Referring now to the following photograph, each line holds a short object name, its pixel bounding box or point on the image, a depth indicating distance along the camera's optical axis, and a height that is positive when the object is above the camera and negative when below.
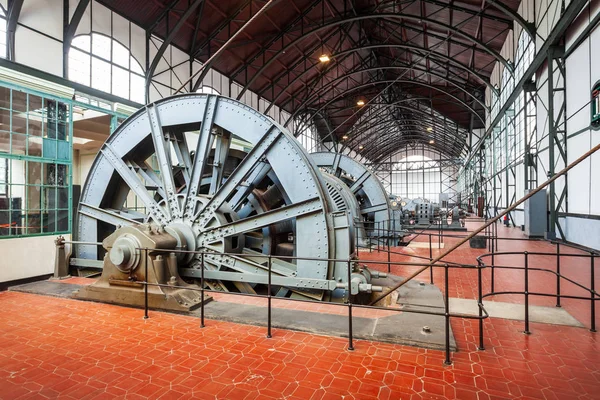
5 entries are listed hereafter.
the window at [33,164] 5.88 +0.70
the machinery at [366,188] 12.35 +0.54
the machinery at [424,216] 16.83 -0.76
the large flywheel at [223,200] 4.83 +0.03
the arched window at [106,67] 10.08 +4.50
